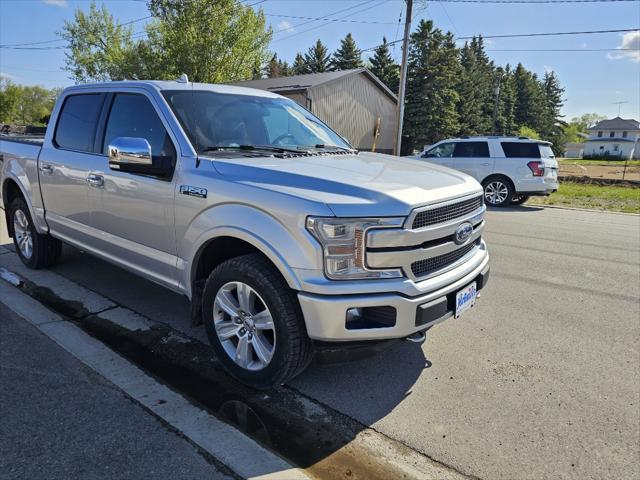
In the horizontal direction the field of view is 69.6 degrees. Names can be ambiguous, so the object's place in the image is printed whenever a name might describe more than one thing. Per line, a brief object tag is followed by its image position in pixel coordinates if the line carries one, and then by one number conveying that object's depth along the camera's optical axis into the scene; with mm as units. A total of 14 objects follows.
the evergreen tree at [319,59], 60709
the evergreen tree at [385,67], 49188
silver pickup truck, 2545
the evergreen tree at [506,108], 64688
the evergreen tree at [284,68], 68969
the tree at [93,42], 43000
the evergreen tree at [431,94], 44500
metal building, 25920
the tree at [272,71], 58000
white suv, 12273
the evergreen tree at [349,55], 56003
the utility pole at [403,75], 19156
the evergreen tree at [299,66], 64113
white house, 90750
